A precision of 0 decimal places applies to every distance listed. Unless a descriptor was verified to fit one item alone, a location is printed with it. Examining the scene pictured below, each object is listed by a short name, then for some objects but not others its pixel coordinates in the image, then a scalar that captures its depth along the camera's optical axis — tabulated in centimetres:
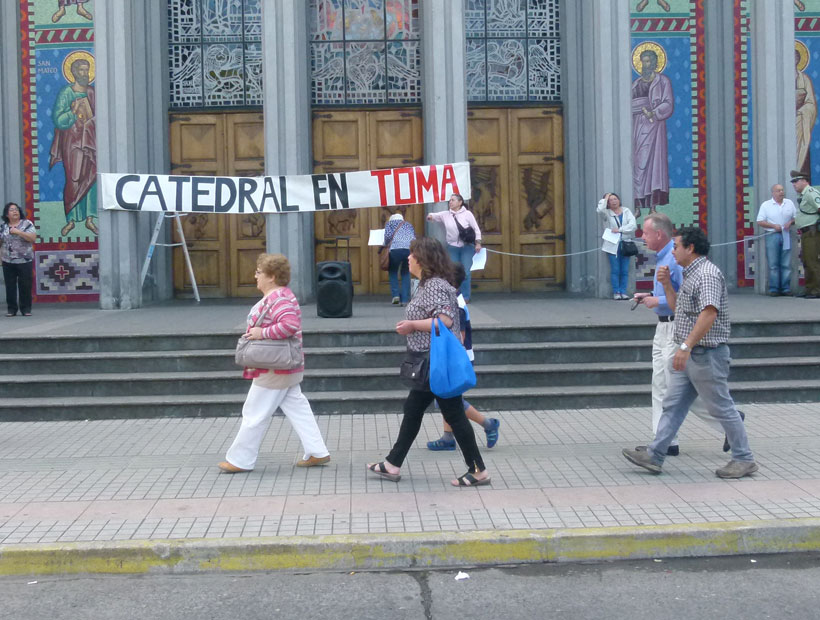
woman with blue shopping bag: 723
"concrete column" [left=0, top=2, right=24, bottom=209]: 1720
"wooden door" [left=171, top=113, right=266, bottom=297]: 1777
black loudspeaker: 1346
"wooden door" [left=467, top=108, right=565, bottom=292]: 1781
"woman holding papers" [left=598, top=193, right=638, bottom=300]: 1548
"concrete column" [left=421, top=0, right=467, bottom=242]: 1565
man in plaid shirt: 730
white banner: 1554
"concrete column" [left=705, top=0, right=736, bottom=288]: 1742
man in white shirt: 1562
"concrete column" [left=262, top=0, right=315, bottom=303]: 1562
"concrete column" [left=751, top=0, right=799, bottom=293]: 1583
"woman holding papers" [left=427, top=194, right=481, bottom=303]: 1488
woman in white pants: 782
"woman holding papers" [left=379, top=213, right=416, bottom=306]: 1517
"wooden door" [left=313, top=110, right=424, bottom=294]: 1780
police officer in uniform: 1538
